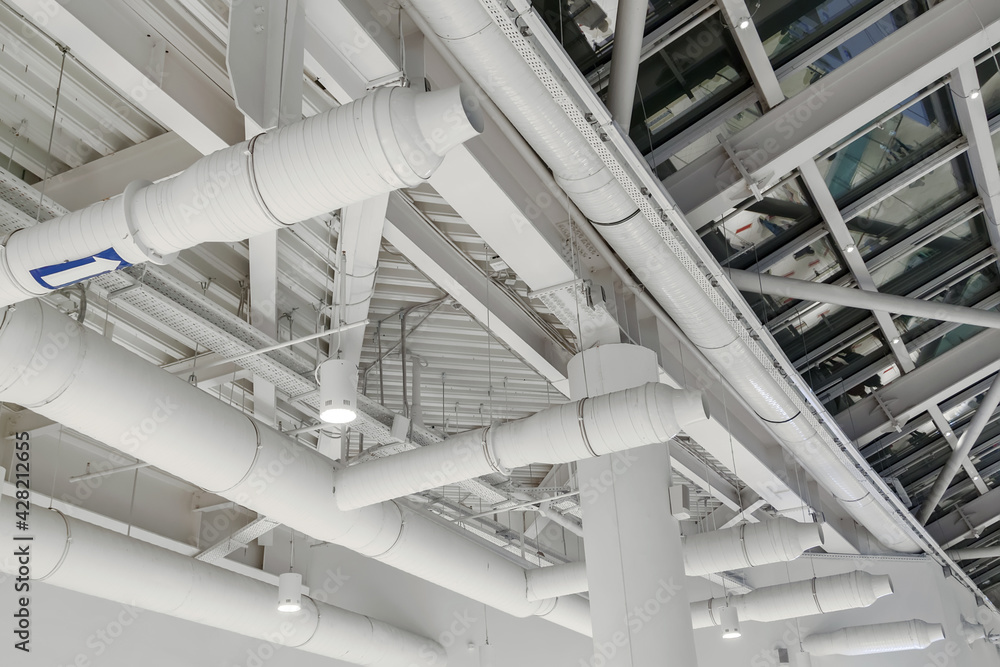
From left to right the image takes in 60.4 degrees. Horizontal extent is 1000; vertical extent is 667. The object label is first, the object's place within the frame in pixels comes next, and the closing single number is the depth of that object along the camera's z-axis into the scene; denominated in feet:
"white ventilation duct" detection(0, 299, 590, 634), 17.83
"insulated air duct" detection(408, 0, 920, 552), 16.34
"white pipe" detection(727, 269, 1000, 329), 26.96
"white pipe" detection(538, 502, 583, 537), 38.18
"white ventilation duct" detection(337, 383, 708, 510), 19.42
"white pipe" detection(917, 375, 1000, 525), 35.40
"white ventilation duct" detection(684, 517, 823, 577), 28.99
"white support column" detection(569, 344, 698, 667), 22.31
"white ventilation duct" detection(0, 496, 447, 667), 27.53
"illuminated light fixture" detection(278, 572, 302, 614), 32.07
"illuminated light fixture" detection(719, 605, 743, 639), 39.60
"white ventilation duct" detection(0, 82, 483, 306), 11.32
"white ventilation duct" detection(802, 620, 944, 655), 44.29
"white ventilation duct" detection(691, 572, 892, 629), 36.01
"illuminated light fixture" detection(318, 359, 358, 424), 19.69
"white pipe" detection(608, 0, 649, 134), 18.97
